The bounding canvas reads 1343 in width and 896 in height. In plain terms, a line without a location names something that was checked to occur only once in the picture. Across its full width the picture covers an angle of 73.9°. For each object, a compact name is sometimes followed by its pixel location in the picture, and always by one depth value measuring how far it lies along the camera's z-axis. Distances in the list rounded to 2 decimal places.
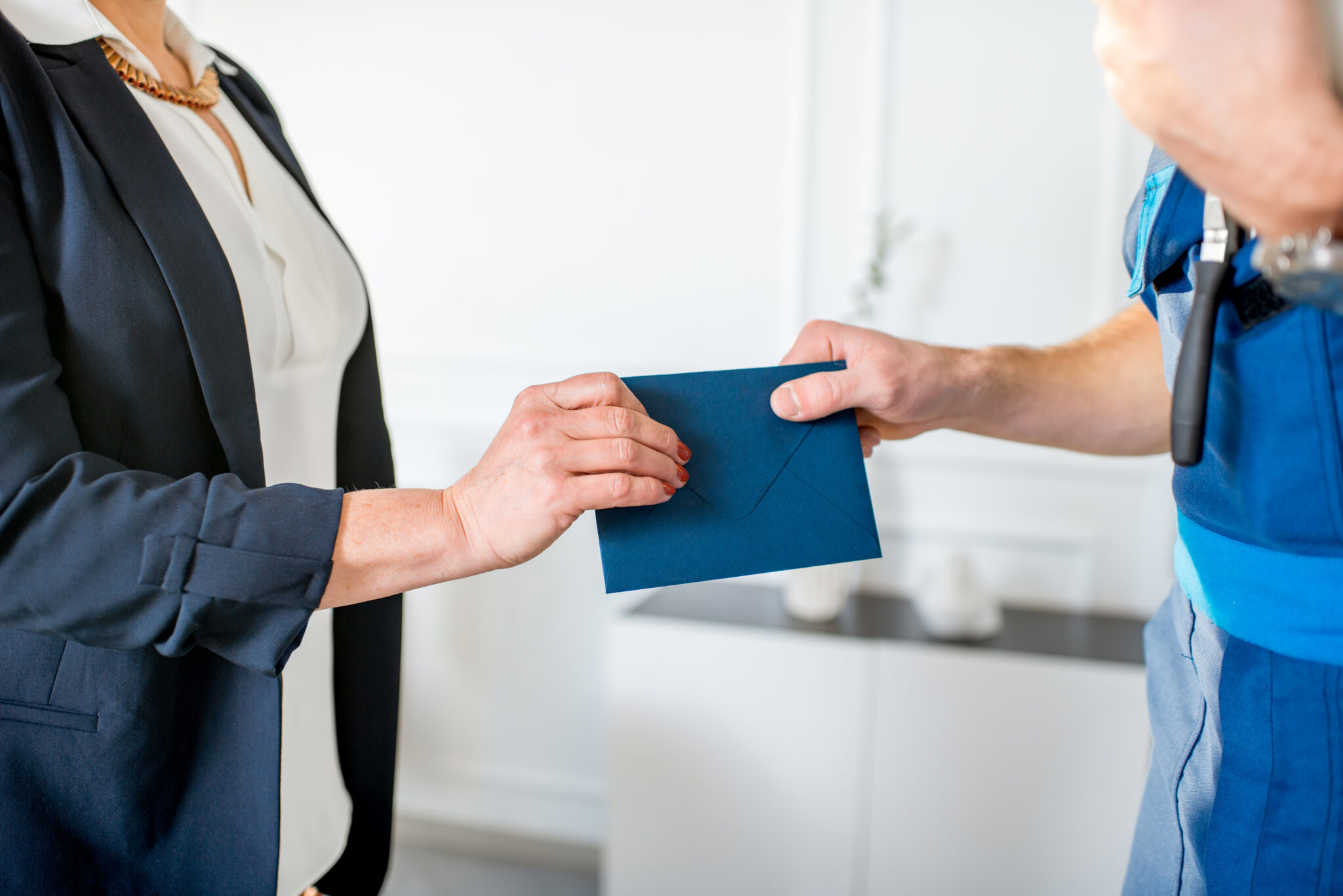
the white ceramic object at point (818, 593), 1.88
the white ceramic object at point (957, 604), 1.78
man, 0.49
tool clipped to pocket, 0.57
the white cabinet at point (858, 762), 1.69
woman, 0.69
